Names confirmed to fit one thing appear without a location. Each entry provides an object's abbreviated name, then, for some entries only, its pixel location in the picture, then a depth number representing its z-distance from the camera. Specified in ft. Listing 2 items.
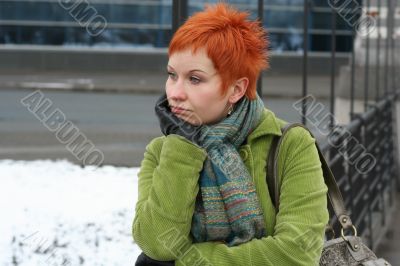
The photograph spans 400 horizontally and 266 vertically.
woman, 11.12
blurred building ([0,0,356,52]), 105.71
